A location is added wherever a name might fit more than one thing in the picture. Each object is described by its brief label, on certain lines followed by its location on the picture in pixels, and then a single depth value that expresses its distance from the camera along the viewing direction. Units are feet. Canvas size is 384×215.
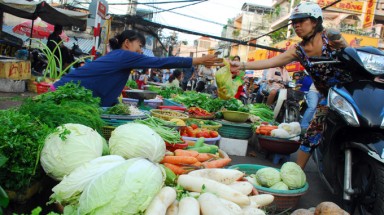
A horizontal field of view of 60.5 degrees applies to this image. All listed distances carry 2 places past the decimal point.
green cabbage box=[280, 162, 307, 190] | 10.71
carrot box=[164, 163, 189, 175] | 8.50
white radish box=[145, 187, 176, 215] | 5.82
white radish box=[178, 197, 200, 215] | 6.14
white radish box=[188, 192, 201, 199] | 6.93
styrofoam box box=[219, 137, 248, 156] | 17.90
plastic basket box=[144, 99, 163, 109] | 20.82
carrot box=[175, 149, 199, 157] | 9.51
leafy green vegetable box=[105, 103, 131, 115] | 11.94
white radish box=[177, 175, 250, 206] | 6.95
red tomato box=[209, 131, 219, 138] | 14.48
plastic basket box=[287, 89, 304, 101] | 24.35
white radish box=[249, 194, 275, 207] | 7.80
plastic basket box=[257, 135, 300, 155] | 16.87
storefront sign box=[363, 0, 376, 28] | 111.35
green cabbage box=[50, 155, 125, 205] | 6.46
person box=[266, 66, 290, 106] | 31.35
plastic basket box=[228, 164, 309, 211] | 10.07
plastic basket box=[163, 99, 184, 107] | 22.82
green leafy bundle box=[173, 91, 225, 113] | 22.08
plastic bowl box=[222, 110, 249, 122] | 18.08
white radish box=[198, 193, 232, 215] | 6.15
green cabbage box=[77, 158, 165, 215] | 5.59
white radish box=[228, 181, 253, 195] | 7.87
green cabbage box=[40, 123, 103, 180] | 7.50
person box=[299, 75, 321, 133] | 17.87
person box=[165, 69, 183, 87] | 43.38
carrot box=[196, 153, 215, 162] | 9.73
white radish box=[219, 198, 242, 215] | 6.33
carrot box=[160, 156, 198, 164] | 8.85
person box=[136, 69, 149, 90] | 56.07
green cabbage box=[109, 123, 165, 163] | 8.13
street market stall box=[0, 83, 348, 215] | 5.95
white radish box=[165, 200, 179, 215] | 6.26
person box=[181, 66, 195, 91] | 58.13
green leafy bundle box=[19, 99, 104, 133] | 9.03
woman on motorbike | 12.88
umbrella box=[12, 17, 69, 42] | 53.16
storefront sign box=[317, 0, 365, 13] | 114.21
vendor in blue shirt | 13.98
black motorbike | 9.27
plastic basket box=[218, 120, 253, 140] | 17.88
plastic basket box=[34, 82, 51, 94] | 23.86
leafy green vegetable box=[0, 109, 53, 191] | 7.04
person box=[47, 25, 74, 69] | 35.78
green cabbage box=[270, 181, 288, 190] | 10.55
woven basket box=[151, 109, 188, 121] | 14.51
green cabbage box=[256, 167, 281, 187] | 10.70
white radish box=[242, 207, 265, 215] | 6.64
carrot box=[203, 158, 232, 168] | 9.37
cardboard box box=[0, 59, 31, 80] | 28.63
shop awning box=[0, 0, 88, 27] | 33.37
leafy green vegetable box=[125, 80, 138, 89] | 32.80
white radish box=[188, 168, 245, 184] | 8.02
